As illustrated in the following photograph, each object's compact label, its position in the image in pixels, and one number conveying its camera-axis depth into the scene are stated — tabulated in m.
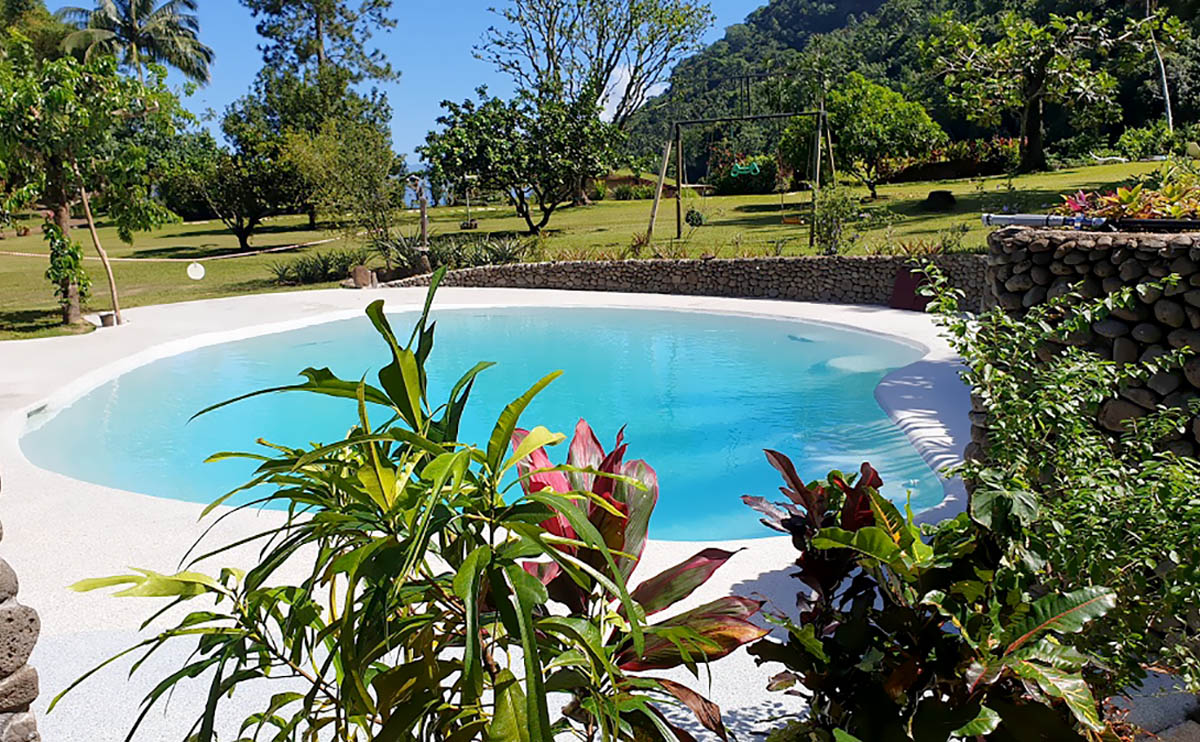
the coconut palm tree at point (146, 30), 36.16
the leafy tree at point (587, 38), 30.08
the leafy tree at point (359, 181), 16.44
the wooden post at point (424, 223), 16.22
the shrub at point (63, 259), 11.05
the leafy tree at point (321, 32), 33.41
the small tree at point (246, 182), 21.08
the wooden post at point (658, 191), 15.48
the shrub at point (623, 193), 31.42
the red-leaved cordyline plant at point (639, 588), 1.40
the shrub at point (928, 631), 1.52
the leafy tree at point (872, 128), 20.84
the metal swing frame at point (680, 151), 14.39
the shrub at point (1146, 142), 16.39
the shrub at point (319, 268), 16.77
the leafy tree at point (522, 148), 19.45
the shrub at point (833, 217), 13.88
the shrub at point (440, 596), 0.97
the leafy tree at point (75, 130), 9.89
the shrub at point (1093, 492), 1.80
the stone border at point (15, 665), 1.90
